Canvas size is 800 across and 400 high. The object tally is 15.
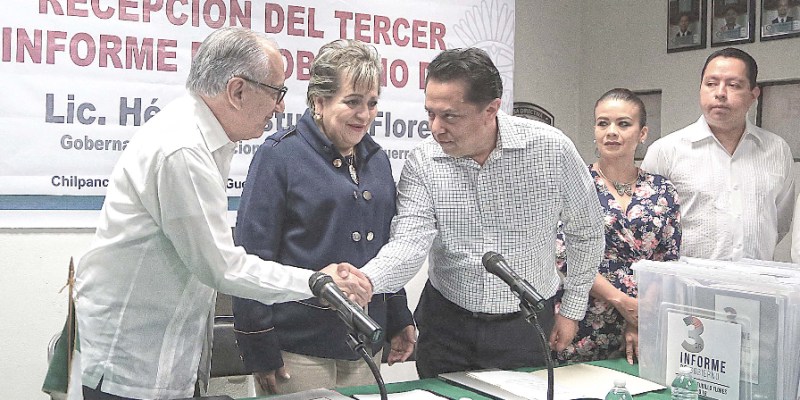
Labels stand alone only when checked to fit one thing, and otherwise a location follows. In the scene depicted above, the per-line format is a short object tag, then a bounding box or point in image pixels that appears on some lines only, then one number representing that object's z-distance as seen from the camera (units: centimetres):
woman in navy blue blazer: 200
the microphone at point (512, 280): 161
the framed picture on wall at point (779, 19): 402
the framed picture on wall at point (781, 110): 408
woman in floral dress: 247
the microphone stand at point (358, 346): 143
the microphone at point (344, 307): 138
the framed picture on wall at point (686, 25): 446
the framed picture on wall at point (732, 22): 422
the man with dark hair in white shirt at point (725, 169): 281
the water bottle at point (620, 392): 175
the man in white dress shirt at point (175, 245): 168
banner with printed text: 277
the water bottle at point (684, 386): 189
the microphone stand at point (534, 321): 166
